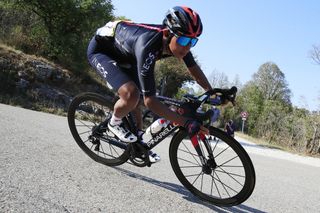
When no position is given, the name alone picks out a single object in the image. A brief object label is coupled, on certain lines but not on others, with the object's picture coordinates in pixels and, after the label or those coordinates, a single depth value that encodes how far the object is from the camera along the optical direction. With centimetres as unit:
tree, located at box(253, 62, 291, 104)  8000
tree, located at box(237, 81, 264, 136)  6998
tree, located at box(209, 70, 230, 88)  7638
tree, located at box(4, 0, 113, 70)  2145
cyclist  414
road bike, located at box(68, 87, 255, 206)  422
